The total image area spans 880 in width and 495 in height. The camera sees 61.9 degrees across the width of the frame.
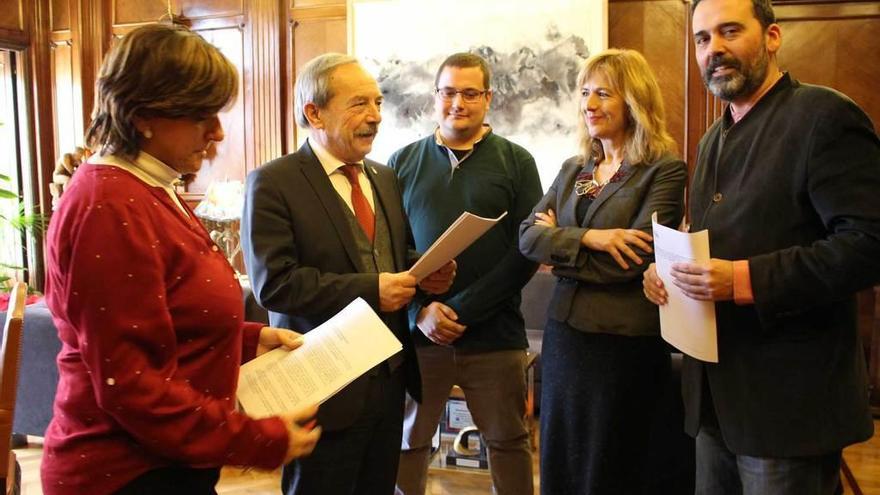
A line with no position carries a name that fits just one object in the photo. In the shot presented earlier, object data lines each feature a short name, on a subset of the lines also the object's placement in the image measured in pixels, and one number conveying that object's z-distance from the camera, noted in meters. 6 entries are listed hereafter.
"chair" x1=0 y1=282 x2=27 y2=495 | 1.45
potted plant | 5.66
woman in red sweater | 1.02
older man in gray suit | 1.76
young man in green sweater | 2.38
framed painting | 4.72
